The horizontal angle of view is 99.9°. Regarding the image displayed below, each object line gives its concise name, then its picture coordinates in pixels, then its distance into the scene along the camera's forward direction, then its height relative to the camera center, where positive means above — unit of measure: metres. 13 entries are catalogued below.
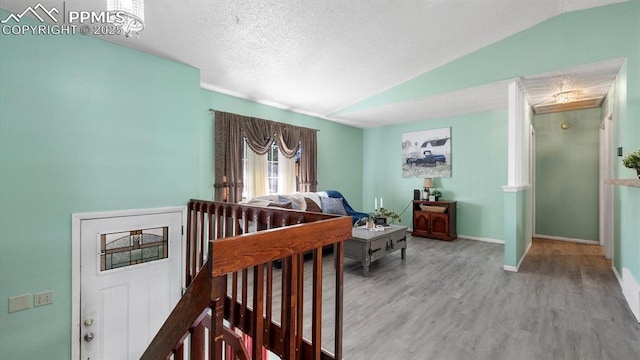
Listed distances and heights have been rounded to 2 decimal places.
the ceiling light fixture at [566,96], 3.91 +1.25
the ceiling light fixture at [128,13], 1.41 +0.91
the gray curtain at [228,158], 4.02 +0.34
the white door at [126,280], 2.31 -0.94
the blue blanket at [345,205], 5.16 -0.51
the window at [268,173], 4.53 +0.14
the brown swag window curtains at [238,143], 4.03 +0.64
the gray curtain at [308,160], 5.37 +0.40
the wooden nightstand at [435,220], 5.34 -0.82
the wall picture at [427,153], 5.82 +0.61
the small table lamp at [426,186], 5.77 -0.13
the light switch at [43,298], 2.09 -0.93
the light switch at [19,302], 2.01 -0.92
